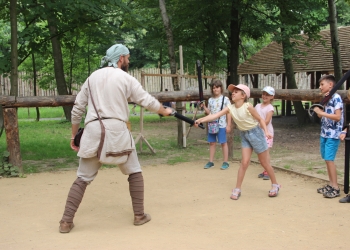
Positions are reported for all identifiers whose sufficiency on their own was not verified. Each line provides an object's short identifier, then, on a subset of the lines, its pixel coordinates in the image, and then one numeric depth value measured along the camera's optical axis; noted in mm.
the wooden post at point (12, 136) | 7906
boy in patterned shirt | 6137
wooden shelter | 18875
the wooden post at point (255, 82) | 24359
